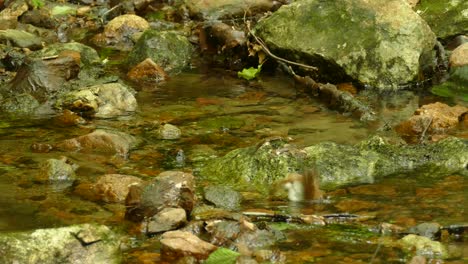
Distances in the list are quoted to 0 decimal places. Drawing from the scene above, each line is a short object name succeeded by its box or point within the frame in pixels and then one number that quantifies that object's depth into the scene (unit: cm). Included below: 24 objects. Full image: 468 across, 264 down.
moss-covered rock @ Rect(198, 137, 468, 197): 856
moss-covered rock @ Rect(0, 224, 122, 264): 597
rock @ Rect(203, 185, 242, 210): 774
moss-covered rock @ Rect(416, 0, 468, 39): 1535
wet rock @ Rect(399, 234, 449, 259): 637
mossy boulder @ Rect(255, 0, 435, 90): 1357
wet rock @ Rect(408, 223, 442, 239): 675
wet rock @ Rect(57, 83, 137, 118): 1174
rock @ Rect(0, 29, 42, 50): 1594
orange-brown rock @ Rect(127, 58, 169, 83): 1408
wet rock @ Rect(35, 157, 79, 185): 853
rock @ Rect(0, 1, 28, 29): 1874
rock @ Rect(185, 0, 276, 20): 1805
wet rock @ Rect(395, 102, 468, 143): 1068
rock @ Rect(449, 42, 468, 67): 1365
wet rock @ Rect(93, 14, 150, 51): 1745
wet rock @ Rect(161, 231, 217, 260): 629
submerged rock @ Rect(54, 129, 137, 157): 971
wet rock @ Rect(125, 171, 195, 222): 726
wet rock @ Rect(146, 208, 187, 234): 695
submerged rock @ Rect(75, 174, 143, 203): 796
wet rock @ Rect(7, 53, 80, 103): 1297
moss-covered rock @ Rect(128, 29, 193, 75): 1493
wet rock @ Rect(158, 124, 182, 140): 1046
